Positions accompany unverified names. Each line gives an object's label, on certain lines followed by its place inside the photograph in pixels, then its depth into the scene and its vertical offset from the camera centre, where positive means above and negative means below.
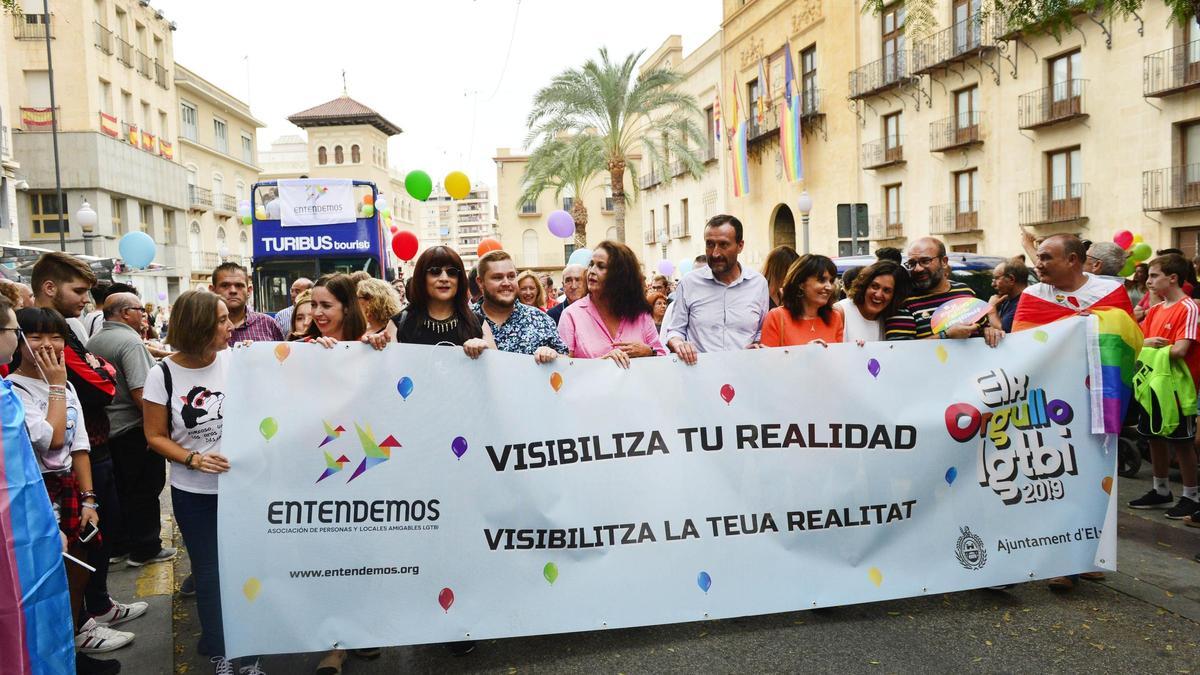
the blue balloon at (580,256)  12.17 +0.59
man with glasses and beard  5.07 -0.04
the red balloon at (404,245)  19.59 +1.33
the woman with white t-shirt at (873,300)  5.01 -0.07
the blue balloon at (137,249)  16.61 +1.23
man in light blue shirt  5.21 -0.03
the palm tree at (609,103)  30.53 +6.69
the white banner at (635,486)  3.86 -0.88
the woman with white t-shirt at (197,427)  3.82 -0.48
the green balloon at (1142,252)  14.93 +0.44
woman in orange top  4.90 -0.11
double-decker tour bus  15.95 +1.33
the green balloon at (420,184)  17.83 +2.42
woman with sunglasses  4.40 -0.01
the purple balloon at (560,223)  19.67 +1.68
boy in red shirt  6.19 -0.46
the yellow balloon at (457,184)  18.56 +2.48
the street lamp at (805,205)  19.76 +1.92
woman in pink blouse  4.85 -0.07
